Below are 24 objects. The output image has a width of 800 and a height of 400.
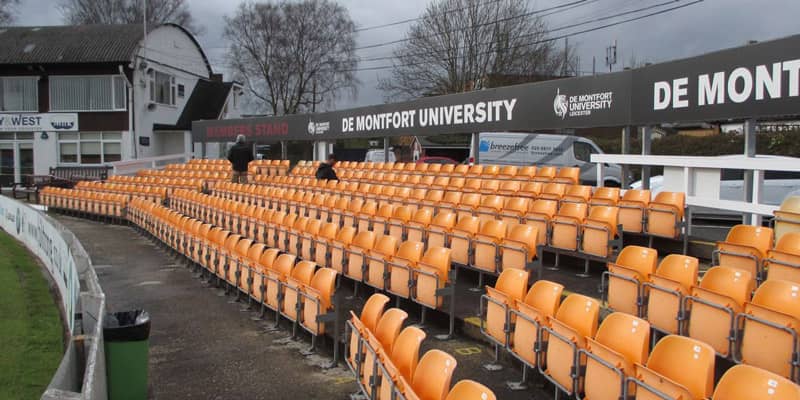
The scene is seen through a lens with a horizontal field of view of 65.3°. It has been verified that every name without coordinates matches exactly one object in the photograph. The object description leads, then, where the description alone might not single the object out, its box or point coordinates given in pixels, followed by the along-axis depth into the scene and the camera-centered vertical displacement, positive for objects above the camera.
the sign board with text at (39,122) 30.06 +2.80
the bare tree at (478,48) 32.09 +6.87
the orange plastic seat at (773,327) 3.76 -0.92
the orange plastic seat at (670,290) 4.68 -0.85
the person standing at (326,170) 14.10 +0.22
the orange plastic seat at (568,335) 4.09 -1.05
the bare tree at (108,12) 47.34 +12.81
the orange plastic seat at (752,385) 2.73 -0.94
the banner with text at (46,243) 7.44 -1.13
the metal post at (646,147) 9.73 +0.51
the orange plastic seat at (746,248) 5.49 -0.63
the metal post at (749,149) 8.12 +0.39
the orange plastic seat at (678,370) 3.20 -1.02
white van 21.11 +1.03
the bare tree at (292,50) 44.62 +9.29
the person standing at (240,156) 16.33 +0.62
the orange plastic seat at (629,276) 5.14 -0.81
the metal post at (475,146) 14.48 +0.77
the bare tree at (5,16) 39.38 +10.39
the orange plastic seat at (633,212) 7.68 -0.40
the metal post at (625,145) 10.29 +0.57
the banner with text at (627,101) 7.58 +1.35
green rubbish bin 4.81 -1.39
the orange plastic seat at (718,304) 4.24 -0.87
